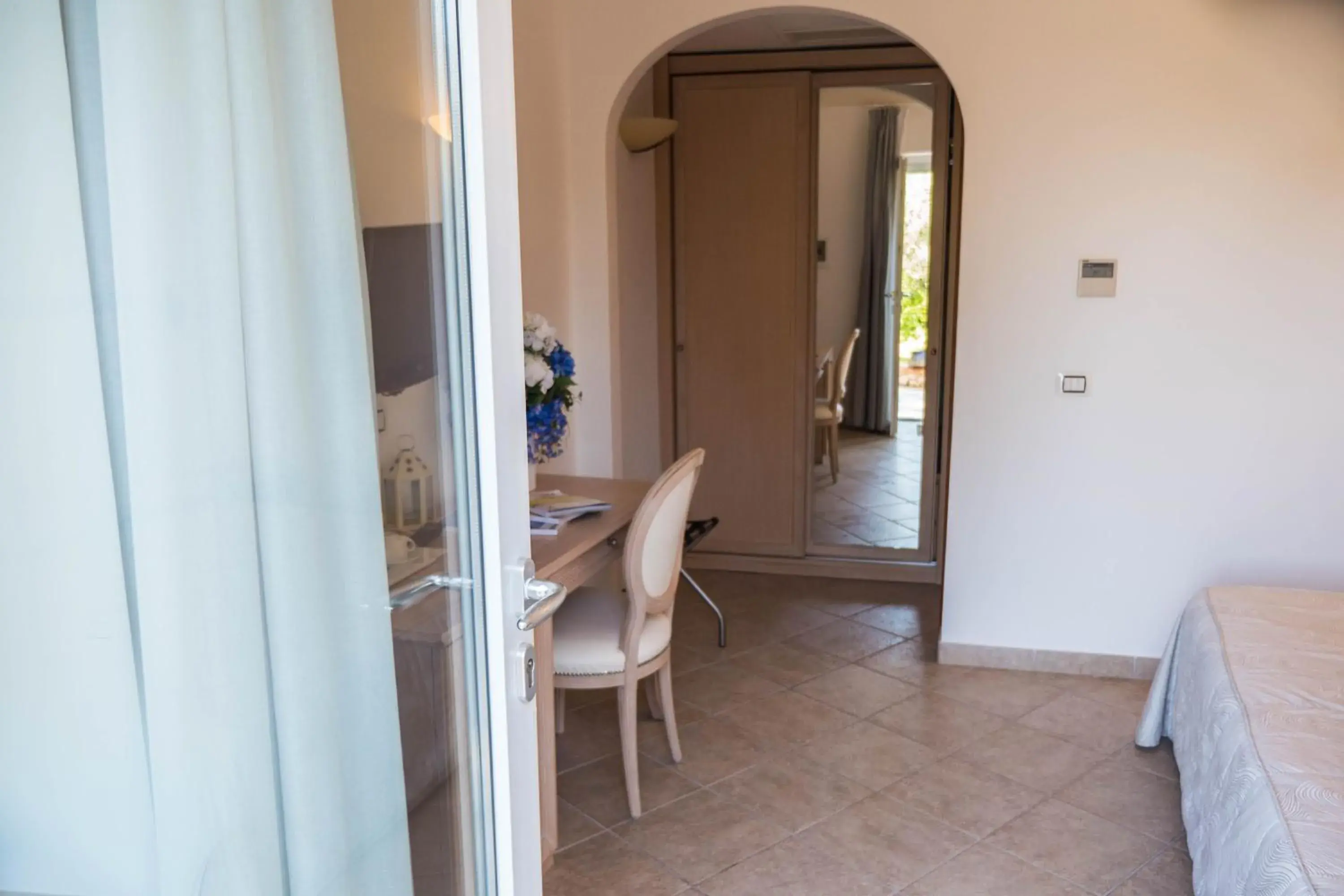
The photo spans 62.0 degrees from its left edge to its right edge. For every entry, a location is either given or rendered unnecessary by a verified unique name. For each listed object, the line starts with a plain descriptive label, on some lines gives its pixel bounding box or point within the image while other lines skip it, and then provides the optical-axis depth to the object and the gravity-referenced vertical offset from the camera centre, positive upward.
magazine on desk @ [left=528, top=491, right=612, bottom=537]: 2.72 -0.63
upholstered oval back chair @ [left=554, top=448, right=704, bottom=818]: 2.68 -0.92
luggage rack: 3.99 -0.97
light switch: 3.55 -0.40
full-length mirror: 4.55 -0.25
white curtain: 0.89 -0.15
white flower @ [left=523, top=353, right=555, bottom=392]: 2.72 -0.27
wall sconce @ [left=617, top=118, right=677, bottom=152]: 4.18 +0.47
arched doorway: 4.52 -0.24
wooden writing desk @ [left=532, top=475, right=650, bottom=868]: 2.48 -0.71
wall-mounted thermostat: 3.47 -0.07
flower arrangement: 2.77 -0.31
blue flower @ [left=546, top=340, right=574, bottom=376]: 2.88 -0.26
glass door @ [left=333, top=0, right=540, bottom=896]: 1.16 -0.15
